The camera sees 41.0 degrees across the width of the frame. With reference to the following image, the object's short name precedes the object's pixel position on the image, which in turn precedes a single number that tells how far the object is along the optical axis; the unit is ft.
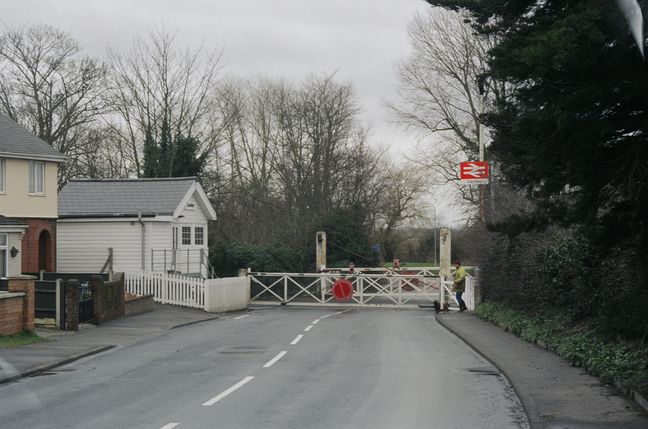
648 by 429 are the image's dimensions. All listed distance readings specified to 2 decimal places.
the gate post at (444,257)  115.85
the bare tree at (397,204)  226.17
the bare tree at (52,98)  177.88
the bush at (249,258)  151.33
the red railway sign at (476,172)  100.83
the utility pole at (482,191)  107.40
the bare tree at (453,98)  165.48
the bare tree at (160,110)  187.83
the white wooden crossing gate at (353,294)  123.95
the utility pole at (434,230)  272.92
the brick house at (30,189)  121.80
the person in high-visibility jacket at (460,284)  109.50
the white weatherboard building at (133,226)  132.05
